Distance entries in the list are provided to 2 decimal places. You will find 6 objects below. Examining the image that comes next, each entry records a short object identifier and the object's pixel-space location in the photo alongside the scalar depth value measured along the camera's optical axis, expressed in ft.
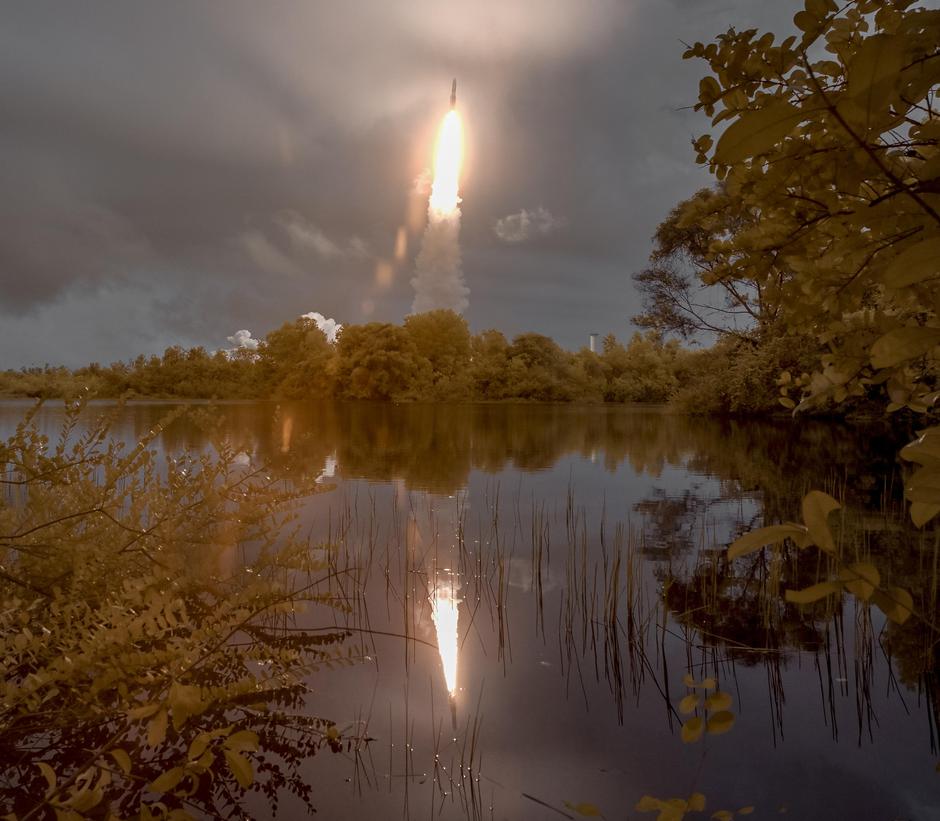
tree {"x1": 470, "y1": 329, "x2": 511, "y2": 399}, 208.64
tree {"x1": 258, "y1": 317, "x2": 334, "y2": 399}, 223.92
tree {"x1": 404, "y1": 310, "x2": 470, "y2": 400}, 222.48
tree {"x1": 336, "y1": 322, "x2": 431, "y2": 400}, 200.64
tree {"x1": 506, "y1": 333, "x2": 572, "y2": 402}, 204.54
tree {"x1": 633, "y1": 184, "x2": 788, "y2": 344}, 102.58
